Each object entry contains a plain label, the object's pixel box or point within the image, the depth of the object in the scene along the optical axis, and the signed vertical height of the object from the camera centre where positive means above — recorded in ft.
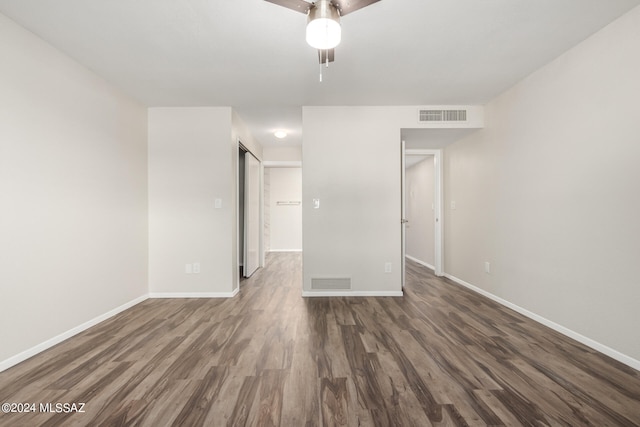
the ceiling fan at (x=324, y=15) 4.83 +3.66
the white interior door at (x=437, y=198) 14.58 +0.76
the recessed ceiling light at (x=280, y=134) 14.40 +4.39
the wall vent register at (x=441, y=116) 11.25 +4.07
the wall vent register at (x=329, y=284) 11.07 -2.98
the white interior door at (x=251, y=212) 14.40 +0.08
